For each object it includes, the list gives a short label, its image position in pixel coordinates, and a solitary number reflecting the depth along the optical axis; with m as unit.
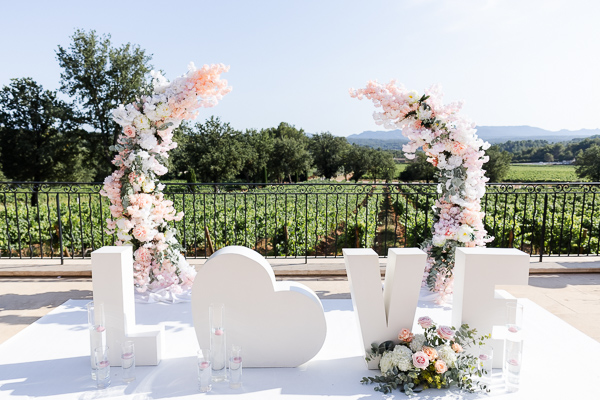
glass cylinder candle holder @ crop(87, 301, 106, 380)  2.51
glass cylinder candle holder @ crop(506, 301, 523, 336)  2.57
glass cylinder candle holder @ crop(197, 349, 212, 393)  2.43
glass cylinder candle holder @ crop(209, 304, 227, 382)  2.49
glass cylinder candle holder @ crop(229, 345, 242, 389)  2.51
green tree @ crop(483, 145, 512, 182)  43.03
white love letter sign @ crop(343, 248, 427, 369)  2.73
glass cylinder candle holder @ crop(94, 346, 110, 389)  2.48
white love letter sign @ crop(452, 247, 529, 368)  2.74
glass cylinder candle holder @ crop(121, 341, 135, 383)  2.57
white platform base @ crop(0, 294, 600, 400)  2.46
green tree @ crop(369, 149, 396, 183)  54.16
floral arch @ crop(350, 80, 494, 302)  4.06
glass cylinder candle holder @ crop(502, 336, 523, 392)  2.52
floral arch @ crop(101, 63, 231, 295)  4.09
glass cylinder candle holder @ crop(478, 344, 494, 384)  2.55
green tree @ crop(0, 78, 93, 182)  23.08
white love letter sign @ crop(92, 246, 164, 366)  2.74
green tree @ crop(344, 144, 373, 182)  54.16
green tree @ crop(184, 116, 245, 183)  29.52
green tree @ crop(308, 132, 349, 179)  58.69
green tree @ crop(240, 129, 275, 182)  36.50
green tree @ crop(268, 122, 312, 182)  45.88
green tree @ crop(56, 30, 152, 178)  22.20
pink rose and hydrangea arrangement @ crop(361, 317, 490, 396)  2.50
